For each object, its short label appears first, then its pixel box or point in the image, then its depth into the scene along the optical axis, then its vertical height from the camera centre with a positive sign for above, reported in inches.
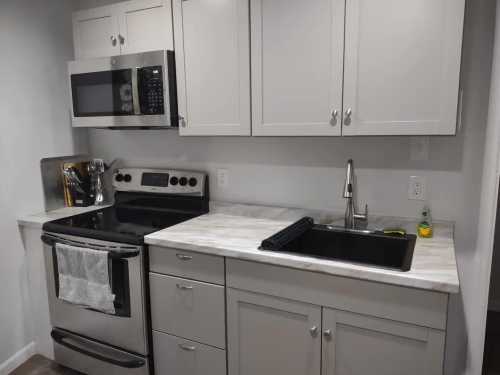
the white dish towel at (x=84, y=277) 75.2 -29.5
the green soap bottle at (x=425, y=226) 68.1 -17.1
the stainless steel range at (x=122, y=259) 74.2 -24.8
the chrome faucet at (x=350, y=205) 72.6 -14.5
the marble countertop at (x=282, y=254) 51.9 -19.2
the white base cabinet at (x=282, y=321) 52.9 -30.1
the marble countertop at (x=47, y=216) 86.3 -19.6
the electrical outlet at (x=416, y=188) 73.3 -11.1
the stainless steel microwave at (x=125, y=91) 78.4 +8.7
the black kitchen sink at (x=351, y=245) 68.7 -21.5
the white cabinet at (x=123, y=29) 78.9 +22.2
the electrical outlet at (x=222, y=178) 91.8 -11.2
